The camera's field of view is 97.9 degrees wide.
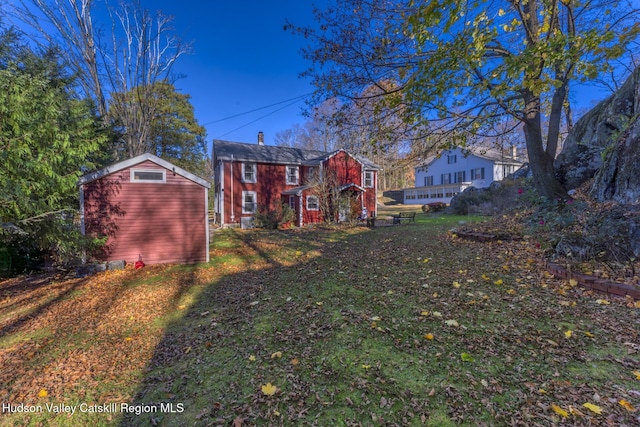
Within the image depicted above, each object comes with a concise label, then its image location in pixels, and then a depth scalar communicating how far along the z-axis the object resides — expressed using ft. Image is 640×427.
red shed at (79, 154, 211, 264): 28.50
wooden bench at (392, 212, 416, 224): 55.62
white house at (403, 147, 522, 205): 96.68
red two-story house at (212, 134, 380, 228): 61.67
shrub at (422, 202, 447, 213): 78.23
